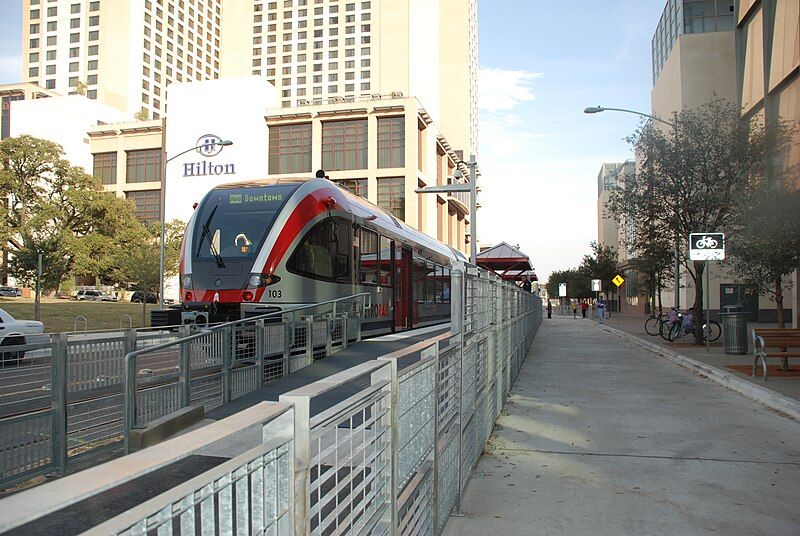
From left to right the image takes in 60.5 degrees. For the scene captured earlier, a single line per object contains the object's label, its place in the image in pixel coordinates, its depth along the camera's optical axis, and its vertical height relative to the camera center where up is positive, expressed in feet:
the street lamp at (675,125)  69.72 +16.11
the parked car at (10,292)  205.36 -2.22
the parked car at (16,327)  55.13 -3.54
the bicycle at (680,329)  74.74 -4.79
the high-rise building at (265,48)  310.04 +118.36
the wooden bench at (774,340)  39.24 -3.30
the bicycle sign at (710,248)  53.93 +2.94
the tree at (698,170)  65.72 +11.32
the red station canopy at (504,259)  108.58 +4.16
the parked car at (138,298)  209.97 -4.05
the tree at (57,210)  141.90 +16.52
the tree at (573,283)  260.01 +1.17
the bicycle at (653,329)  92.21 -6.27
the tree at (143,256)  123.24 +5.66
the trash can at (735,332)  56.49 -3.86
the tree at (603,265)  227.81 +6.70
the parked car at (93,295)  212.02 -3.21
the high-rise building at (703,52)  143.54 +49.12
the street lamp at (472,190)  74.95 +10.60
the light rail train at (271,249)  45.91 +2.54
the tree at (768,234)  47.83 +3.68
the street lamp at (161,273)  98.17 +1.72
